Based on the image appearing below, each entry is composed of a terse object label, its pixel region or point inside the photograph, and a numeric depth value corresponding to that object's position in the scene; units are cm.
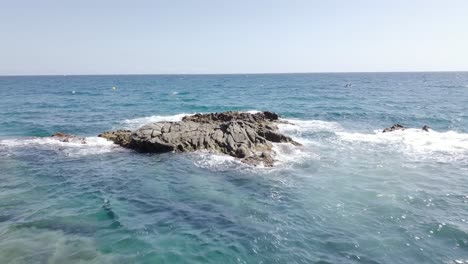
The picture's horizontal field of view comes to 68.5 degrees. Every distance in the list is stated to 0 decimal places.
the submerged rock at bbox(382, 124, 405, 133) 4044
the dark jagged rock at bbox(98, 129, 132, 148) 3222
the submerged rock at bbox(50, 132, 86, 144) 3438
